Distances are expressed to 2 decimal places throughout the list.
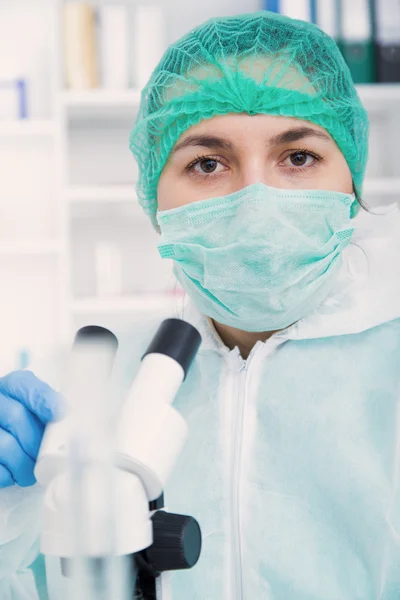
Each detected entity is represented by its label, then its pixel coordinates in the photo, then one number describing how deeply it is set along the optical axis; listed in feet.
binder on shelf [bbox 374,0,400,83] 6.97
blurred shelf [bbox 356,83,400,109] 7.18
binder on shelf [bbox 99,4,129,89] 7.09
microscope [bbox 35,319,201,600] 1.15
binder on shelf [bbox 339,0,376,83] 6.94
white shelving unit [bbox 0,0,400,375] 7.86
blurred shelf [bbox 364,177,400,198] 7.19
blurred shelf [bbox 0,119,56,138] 7.39
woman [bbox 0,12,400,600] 2.52
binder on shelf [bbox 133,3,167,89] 7.09
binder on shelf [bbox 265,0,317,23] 6.95
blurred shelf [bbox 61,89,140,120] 7.11
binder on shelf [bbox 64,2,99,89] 7.07
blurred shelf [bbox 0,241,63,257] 7.38
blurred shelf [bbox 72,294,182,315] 7.22
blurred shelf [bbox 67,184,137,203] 7.16
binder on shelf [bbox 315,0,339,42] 6.93
